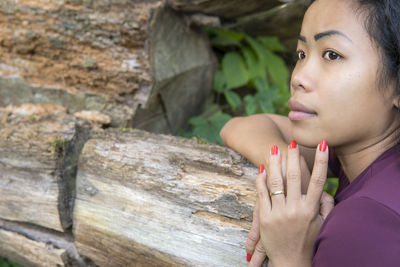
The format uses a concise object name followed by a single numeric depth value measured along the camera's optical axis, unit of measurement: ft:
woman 4.35
